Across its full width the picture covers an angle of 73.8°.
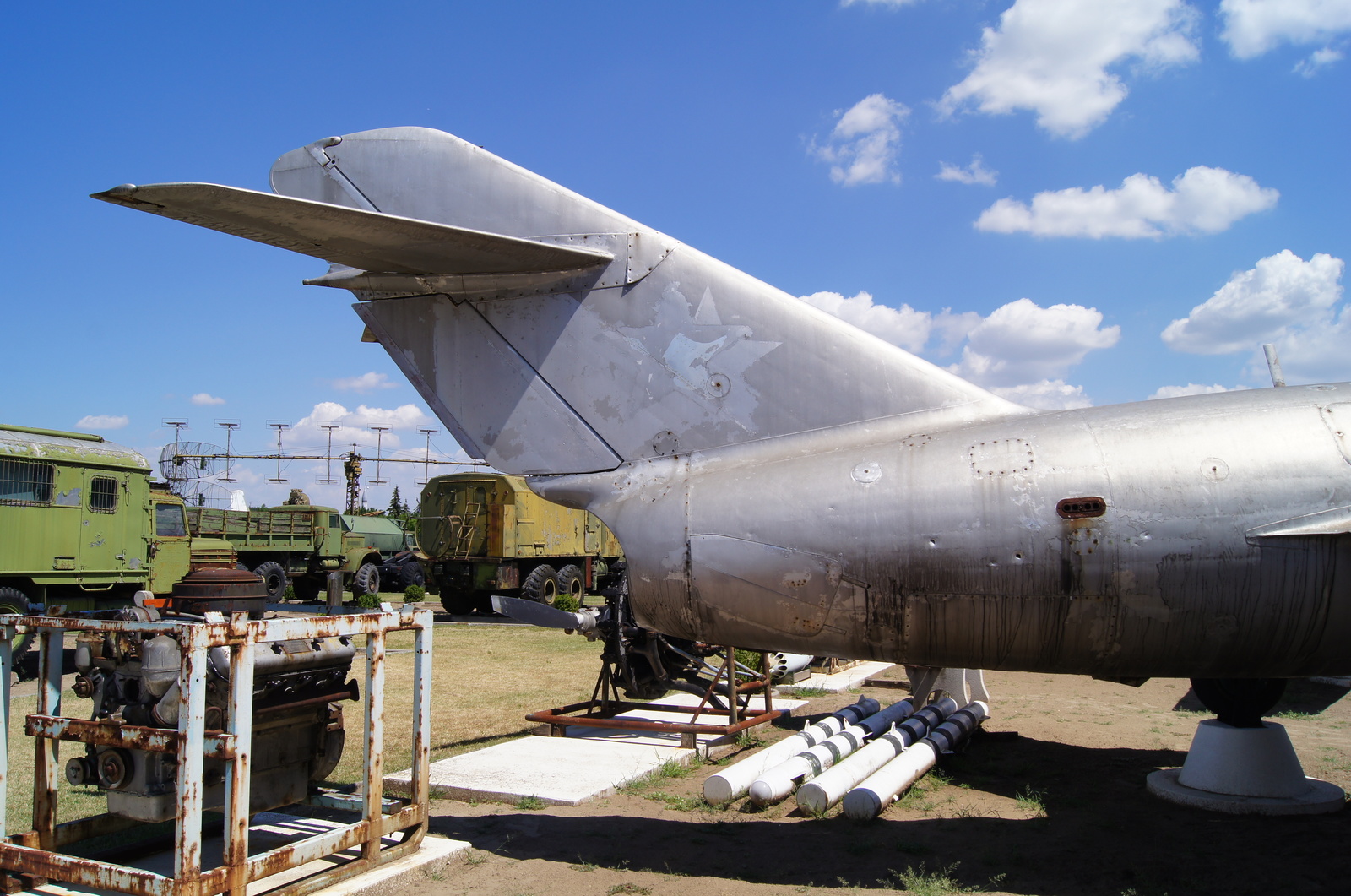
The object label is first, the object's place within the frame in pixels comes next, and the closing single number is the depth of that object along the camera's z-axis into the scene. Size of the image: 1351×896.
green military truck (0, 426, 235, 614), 12.05
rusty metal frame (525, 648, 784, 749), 7.91
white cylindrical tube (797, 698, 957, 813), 6.04
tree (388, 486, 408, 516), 75.25
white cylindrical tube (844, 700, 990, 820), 5.93
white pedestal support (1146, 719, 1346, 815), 6.07
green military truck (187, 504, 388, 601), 20.50
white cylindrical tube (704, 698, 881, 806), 6.25
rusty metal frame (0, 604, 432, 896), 3.84
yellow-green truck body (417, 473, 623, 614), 20.30
